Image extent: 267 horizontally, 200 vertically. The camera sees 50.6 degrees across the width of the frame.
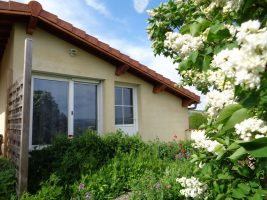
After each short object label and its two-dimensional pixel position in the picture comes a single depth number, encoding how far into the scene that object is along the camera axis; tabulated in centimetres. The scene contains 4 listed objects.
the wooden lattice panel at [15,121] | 530
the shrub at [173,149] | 828
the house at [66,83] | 700
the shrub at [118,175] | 502
